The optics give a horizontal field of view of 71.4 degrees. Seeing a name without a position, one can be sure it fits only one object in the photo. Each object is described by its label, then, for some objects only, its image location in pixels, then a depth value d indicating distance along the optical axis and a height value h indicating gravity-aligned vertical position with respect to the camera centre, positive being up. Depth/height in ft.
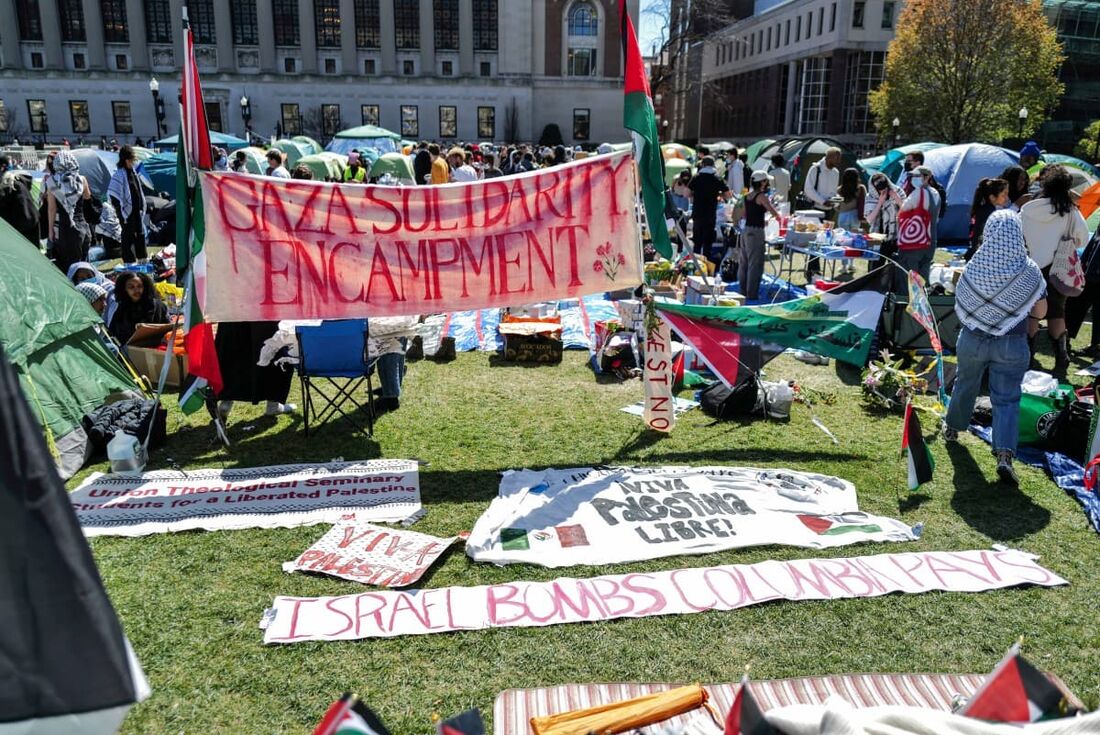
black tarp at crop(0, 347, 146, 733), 4.76 -2.71
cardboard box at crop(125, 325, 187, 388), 25.64 -6.36
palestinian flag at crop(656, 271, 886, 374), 21.38 -4.51
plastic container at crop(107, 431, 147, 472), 19.12 -7.11
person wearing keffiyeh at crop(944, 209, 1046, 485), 17.62 -3.46
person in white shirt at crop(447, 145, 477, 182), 48.60 -0.28
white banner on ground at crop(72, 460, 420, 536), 16.89 -7.66
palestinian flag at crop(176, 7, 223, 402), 18.17 -0.80
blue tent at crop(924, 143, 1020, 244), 59.62 -1.11
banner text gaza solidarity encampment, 19.22 -2.05
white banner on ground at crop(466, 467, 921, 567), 15.71 -7.54
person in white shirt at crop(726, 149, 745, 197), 60.56 -0.79
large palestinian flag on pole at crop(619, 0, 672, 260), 19.35 +0.73
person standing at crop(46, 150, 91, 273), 36.83 -2.54
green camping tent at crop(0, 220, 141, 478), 19.75 -5.04
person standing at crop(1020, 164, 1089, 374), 23.43 -1.83
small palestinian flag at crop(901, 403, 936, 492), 18.06 -6.63
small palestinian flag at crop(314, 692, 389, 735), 5.54 -3.95
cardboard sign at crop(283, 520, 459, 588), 14.62 -7.60
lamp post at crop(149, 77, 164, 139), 95.61 +7.55
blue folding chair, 20.97 -5.10
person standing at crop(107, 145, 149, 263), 42.16 -2.30
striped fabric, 11.27 -7.70
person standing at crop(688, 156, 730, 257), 41.32 -2.07
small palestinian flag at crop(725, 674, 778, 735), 6.73 -4.73
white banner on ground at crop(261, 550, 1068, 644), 13.25 -7.67
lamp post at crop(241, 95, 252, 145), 121.07 +7.97
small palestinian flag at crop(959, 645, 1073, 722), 6.90 -4.68
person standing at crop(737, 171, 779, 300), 34.30 -3.41
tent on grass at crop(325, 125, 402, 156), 101.24 +2.85
